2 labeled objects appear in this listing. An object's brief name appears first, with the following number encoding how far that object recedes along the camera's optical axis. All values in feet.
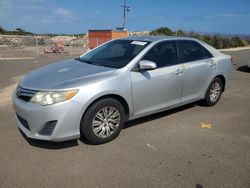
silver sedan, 8.84
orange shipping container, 62.64
